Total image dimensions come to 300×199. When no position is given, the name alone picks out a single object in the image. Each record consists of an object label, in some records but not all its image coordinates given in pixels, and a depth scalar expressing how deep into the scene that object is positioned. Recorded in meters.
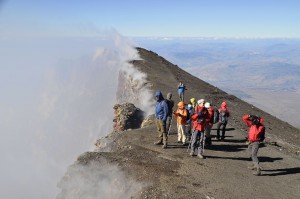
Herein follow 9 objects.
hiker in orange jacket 16.57
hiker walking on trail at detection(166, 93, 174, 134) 16.15
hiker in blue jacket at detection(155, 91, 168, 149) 15.90
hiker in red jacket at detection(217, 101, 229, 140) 18.46
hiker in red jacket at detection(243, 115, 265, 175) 13.34
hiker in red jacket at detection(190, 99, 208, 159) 14.60
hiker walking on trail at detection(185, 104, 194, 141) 17.16
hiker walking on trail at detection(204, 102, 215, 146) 15.81
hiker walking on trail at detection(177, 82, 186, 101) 25.60
